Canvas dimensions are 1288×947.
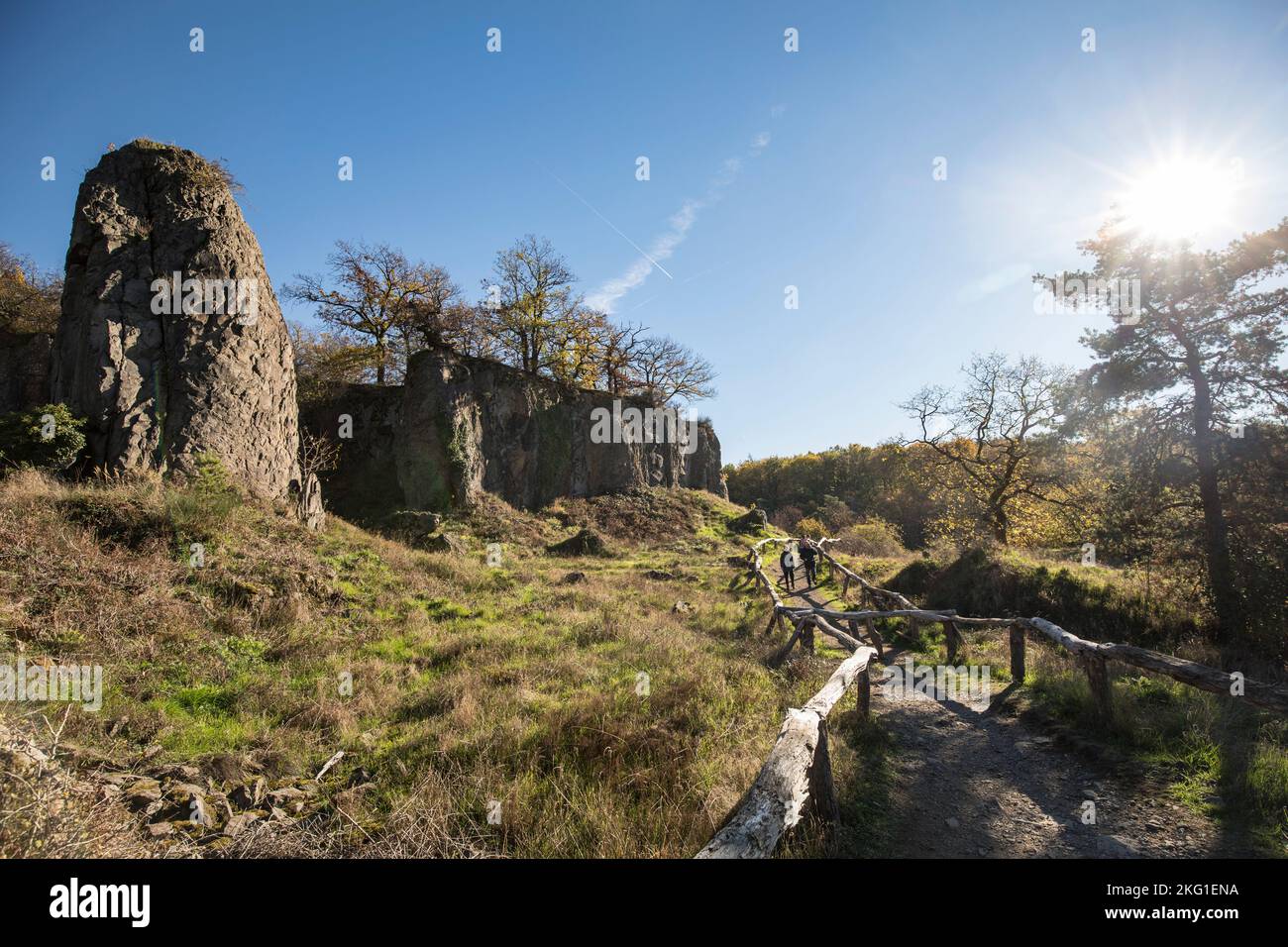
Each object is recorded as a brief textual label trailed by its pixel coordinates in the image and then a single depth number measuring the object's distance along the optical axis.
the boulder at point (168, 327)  12.12
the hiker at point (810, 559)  18.59
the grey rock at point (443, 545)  17.84
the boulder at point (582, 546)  22.89
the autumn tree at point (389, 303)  27.34
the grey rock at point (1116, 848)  3.57
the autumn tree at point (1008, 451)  21.12
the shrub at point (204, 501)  9.90
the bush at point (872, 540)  27.34
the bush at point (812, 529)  38.34
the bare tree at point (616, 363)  38.19
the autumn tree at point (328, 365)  24.97
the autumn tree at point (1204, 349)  9.82
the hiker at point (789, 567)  17.38
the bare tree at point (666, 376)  41.97
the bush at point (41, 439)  10.88
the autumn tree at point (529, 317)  33.00
